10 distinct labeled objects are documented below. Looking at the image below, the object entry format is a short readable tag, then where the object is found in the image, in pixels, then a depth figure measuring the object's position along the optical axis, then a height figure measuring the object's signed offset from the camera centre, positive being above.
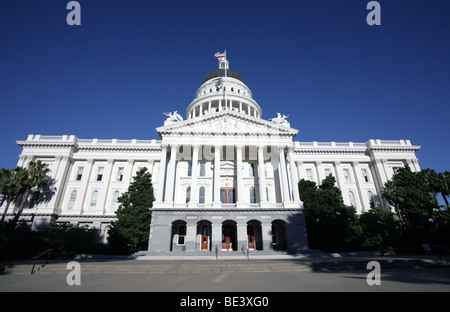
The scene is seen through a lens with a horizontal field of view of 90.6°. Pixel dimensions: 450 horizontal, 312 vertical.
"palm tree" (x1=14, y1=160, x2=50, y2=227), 30.50 +8.76
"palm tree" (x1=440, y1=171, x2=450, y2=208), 27.48 +6.43
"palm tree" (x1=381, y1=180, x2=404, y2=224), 28.54 +5.55
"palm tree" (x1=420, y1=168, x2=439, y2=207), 28.11 +7.40
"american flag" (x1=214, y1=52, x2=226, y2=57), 38.56 +30.53
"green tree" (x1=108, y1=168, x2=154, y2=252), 24.83 +2.74
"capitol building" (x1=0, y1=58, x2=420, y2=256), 25.44 +10.02
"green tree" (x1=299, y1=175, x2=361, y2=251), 24.89 +2.35
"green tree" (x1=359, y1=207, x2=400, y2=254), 25.20 +1.31
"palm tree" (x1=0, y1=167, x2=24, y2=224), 28.72 +7.41
